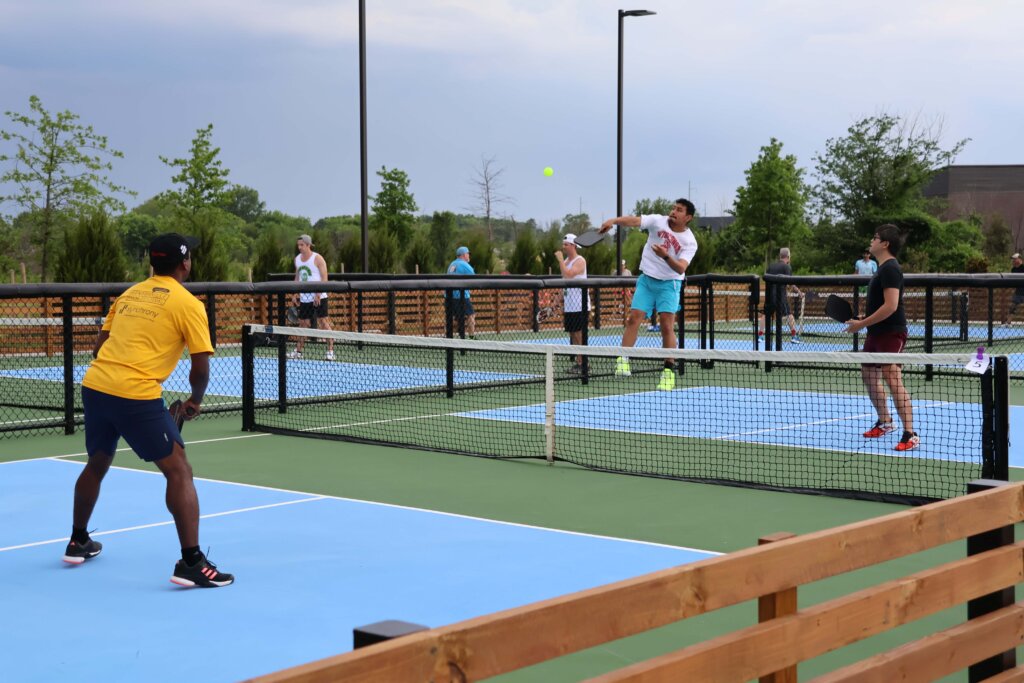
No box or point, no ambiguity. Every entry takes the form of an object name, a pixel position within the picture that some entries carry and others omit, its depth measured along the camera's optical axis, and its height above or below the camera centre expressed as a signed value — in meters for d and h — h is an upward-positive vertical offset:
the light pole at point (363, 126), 21.14 +2.36
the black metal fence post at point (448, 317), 14.54 -0.48
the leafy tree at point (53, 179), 29.41 +2.13
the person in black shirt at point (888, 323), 9.40 -0.36
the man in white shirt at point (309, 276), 17.39 -0.03
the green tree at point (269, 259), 27.22 +0.30
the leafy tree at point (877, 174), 45.06 +3.38
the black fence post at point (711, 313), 16.08 -0.49
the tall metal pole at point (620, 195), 27.41 +1.68
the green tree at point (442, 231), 45.34 +1.46
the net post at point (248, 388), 10.98 -0.95
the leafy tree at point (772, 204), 46.91 +2.45
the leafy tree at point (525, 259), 31.84 +0.35
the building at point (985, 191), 60.16 +3.90
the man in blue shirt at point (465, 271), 19.71 +0.04
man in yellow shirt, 5.81 -0.44
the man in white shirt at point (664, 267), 13.09 +0.06
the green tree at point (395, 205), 43.16 +2.25
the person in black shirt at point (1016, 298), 24.88 -0.50
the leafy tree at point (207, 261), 24.50 +0.24
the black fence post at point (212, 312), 13.57 -0.41
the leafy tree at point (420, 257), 30.64 +0.38
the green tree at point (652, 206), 76.19 +3.92
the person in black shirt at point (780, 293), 16.48 -0.28
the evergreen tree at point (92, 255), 23.06 +0.33
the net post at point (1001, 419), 7.19 -0.79
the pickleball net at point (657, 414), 8.61 -1.27
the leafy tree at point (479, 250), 30.59 +0.54
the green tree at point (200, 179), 37.34 +2.67
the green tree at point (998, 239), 50.53 +1.31
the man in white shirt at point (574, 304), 15.09 -0.35
